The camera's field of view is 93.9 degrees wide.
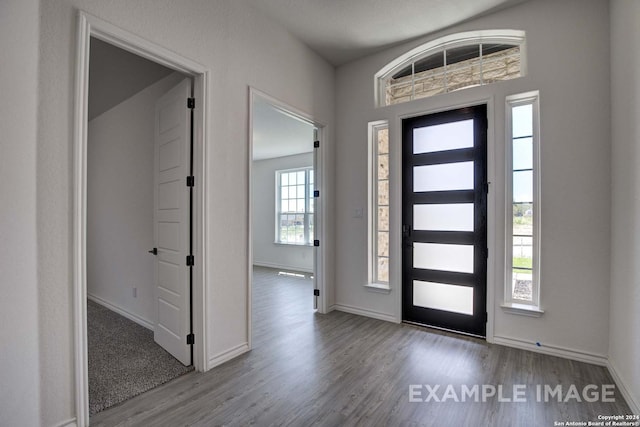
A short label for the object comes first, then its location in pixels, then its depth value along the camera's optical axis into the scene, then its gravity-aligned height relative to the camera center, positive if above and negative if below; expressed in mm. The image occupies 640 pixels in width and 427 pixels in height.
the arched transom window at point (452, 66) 2977 +1611
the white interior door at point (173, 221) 2486 -85
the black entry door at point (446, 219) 3060 -81
